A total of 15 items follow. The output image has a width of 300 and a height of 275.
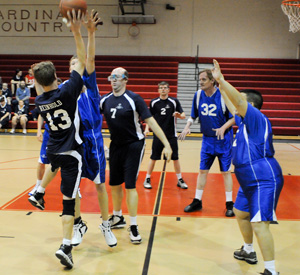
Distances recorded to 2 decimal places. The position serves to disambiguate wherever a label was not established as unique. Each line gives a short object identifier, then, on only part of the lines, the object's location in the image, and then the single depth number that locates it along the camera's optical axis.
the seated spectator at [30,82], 14.45
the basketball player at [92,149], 3.51
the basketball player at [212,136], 4.61
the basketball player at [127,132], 3.66
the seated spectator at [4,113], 12.70
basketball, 3.11
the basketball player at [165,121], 5.93
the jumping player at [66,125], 2.94
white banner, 17.12
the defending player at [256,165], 2.76
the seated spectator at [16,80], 14.22
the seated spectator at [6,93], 13.24
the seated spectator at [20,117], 12.68
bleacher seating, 13.59
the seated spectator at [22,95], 13.38
